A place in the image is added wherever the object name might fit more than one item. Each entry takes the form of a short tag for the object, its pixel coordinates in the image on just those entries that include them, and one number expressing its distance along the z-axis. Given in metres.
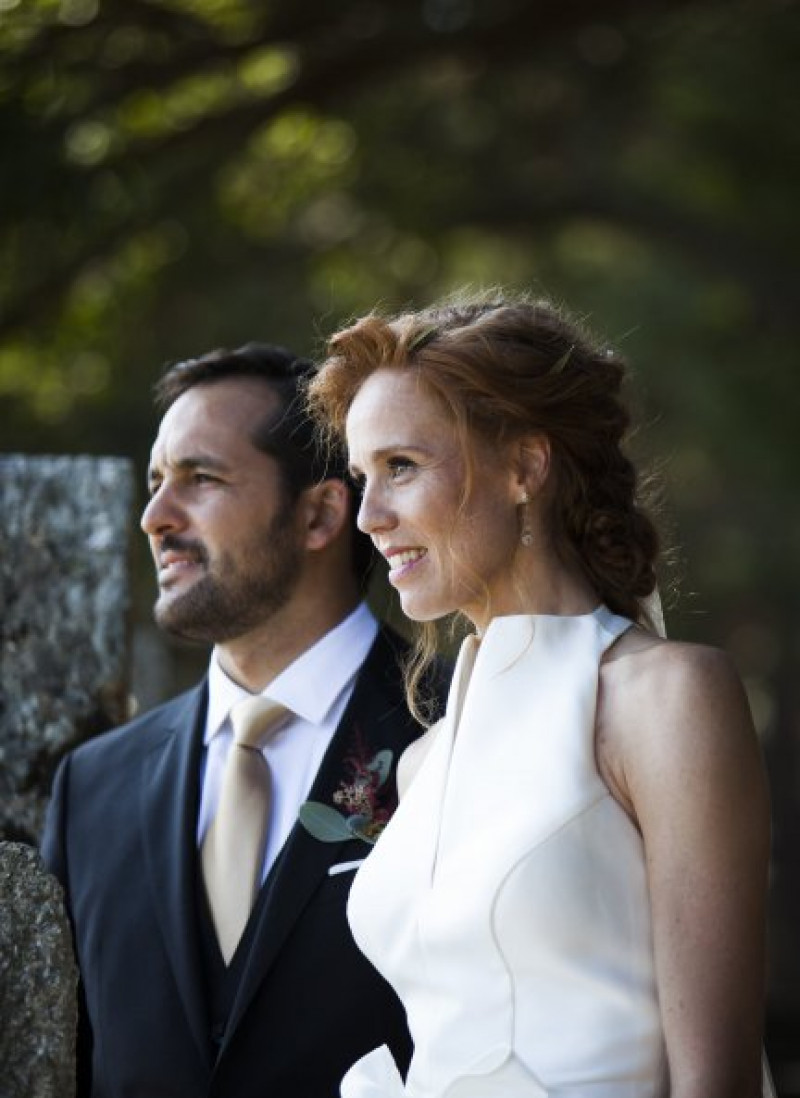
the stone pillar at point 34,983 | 2.82
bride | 2.75
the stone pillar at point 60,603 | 4.77
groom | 3.71
